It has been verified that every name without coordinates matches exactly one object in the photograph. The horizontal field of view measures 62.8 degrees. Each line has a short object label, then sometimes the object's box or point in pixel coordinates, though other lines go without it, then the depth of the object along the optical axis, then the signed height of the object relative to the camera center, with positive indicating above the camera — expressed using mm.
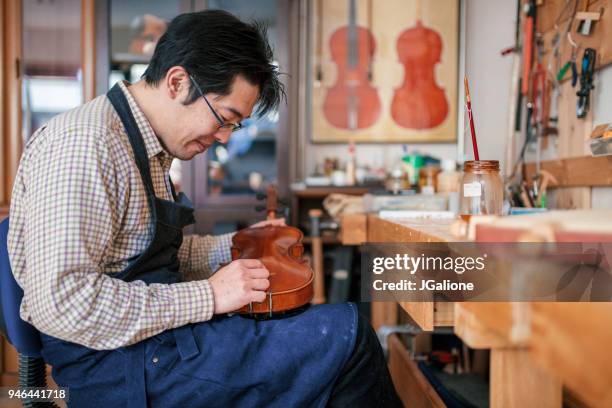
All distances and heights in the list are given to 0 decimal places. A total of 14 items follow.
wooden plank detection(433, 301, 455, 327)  1002 -248
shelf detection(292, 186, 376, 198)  3010 -11
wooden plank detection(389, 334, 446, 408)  1422 -620
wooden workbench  485 -180
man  941 -200
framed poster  3352 +801
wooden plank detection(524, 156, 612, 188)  1740 +76
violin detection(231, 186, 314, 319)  1120 -202
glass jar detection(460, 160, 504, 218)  1200 +6
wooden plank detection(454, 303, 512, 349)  693 -201
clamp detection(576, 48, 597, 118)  1768 +392
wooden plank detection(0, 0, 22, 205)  2713 +544
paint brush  1164 +176
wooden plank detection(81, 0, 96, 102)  2844 +798
